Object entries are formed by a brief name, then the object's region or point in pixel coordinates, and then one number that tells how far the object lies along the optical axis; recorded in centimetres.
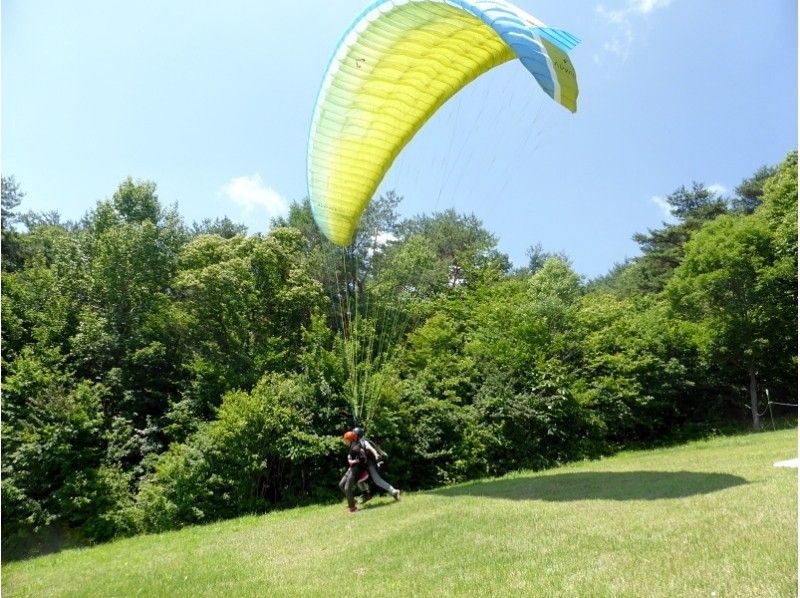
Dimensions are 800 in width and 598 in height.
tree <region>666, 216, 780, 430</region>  1970
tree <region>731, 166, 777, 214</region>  3394
